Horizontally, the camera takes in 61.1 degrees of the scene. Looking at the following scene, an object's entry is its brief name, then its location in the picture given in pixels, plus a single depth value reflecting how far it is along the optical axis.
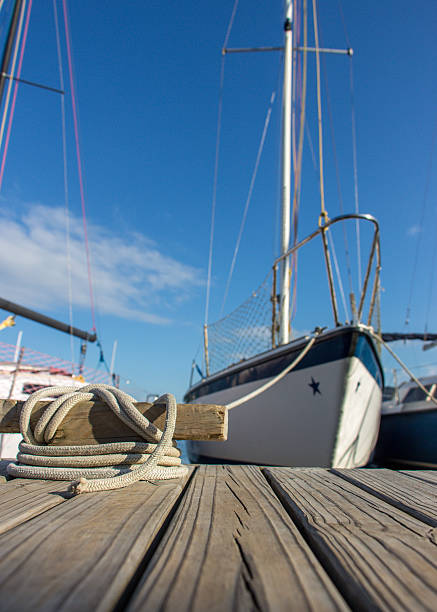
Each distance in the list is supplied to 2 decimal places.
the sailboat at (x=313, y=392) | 3.91
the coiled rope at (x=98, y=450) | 1.26
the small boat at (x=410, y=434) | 6.79
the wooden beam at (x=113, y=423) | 1.39
